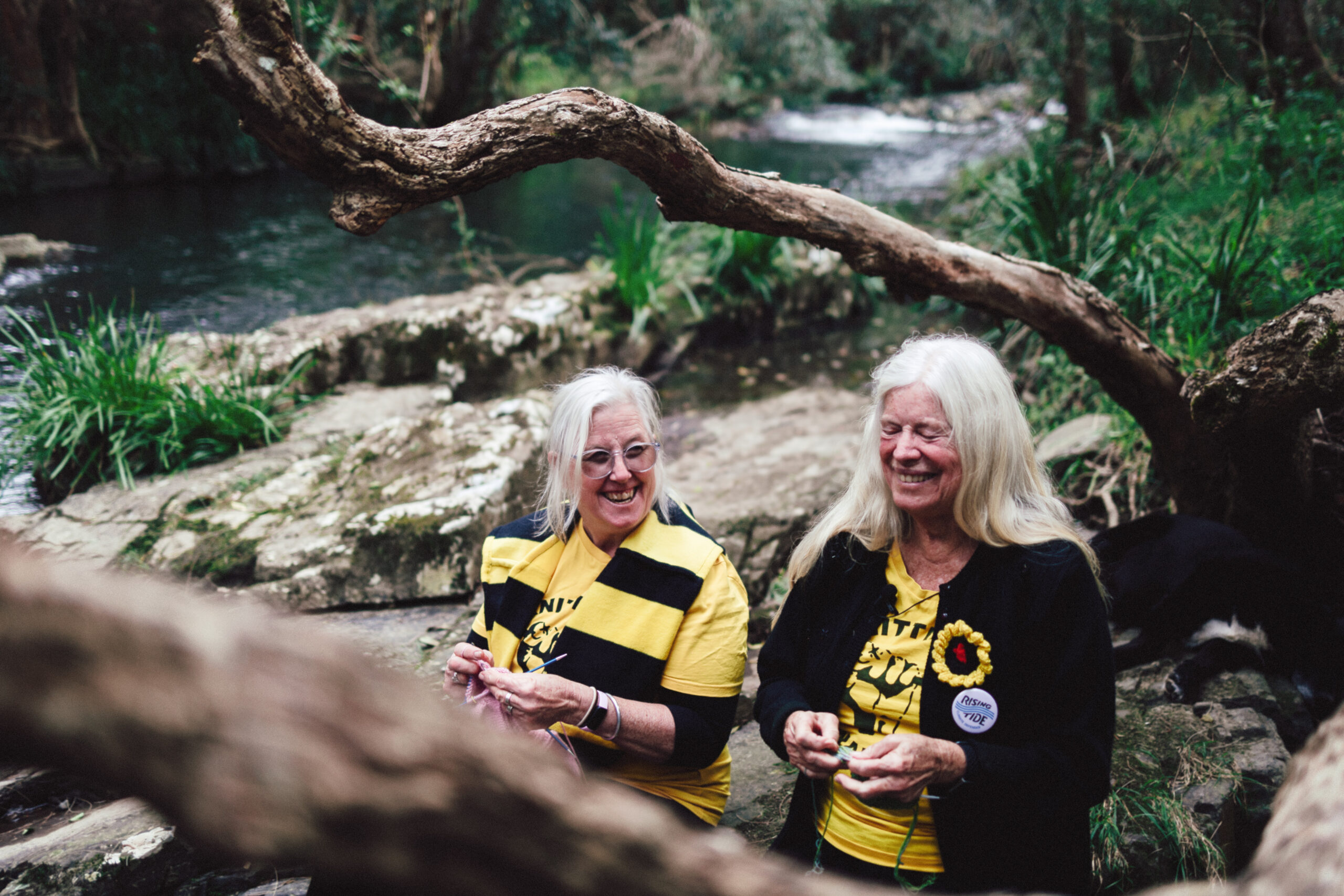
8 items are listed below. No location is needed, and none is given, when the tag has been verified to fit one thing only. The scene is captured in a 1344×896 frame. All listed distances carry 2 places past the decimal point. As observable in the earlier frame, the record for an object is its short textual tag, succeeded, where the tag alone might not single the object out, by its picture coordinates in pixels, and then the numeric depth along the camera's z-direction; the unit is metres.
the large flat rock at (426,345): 4.65
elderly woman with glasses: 1.62
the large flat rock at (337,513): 2.92
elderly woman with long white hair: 1.46
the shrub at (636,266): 5.90
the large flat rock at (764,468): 3.34
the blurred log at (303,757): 0.45
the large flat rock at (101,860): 1.72
